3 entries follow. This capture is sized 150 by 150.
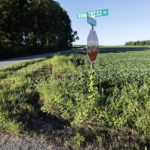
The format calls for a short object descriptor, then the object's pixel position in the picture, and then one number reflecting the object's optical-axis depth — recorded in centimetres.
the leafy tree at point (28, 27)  1647
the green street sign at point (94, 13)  284
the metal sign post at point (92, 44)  271
